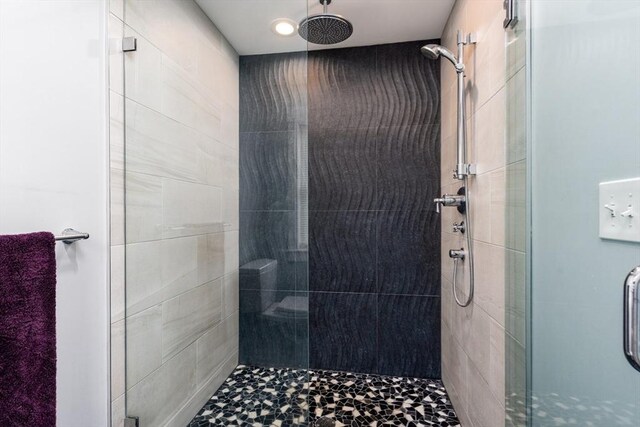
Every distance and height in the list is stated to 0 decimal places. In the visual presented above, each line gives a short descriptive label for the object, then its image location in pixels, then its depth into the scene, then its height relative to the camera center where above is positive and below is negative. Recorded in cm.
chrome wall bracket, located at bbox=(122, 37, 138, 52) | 118 +65
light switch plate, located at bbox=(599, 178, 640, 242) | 55 +1
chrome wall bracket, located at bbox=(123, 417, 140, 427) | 118 -81
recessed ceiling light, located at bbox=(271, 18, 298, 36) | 129 +78
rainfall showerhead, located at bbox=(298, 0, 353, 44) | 161 +103
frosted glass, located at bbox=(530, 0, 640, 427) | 59 +3
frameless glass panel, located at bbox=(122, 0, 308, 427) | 128 +2
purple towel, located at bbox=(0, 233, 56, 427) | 74 -30
